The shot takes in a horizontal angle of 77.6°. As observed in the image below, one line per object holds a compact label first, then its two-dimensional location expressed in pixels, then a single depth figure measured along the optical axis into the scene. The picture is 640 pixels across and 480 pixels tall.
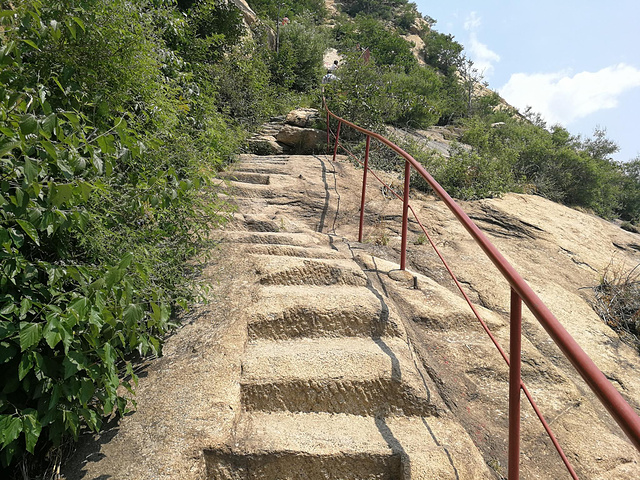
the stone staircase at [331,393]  1.97
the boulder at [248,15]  12.62
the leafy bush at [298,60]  12.90
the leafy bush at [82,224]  1.56
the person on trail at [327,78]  10.88
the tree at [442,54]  26.72
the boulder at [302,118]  8.85
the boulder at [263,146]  8.33
